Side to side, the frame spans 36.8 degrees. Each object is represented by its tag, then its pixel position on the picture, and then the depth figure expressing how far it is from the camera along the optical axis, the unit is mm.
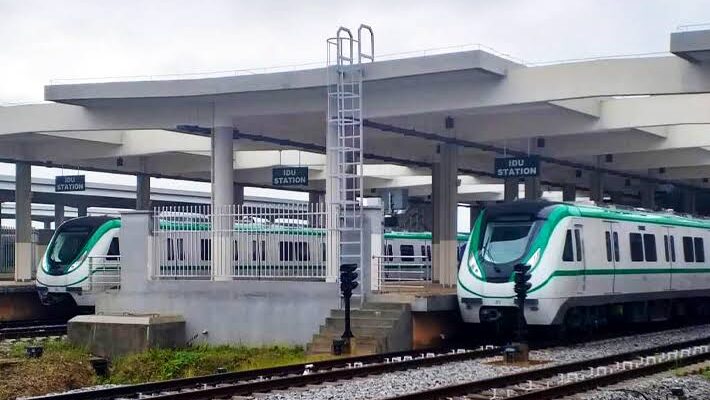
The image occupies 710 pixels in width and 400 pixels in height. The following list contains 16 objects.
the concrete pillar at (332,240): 20997
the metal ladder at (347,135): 20859
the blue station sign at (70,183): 35750
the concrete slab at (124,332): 20625
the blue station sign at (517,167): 28062
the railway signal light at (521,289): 17766
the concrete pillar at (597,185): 36531
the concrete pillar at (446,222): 28503
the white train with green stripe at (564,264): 19828
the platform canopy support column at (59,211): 54459
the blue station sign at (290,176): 32219
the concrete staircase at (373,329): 19297
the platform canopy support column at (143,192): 39344
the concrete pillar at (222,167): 25406
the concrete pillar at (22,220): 35531
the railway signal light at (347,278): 18891
